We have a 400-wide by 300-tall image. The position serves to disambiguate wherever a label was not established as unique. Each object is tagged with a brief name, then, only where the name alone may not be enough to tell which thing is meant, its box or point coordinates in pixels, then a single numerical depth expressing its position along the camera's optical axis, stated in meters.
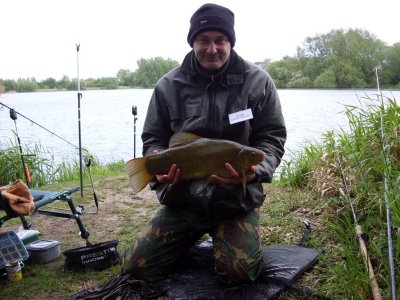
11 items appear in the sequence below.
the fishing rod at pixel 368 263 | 1.90
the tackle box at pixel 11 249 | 2.86
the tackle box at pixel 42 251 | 3.20
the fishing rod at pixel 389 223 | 1.67
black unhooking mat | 2.41
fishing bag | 2.98
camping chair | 3.12
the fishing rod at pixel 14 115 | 4.52
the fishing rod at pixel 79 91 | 5.11
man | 2.63
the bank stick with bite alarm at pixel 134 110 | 5.92
